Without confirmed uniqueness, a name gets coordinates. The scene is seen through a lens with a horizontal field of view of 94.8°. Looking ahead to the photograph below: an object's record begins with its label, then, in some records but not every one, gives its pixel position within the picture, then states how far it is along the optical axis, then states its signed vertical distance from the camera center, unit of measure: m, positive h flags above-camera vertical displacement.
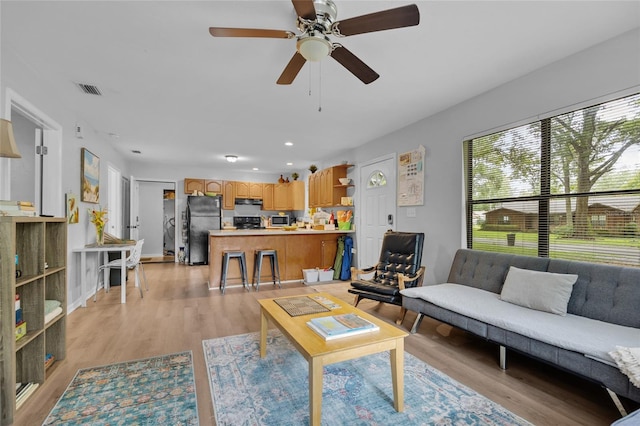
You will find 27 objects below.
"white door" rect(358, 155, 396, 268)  4.82 +0.11
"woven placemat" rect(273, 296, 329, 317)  2.23 -0.75
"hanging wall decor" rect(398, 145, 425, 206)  4.16 +0.51
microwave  8.27 -0.22
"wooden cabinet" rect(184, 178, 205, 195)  7.74 +0.72
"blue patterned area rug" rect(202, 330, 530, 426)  1.68 -1.18
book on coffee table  1.78 -0.73
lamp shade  1.93 +0.47
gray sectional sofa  1.71 -0.77
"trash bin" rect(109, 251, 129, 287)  4.79 -1.01
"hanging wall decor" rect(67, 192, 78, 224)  3.52 +0.05
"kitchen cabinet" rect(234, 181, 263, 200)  8.30 +0.64
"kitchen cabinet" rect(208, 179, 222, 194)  7.93 +0.72
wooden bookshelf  1.65 -0.57
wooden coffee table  1.53 -0.77
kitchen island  4.80 -0.66
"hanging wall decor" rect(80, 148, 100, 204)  3.98 +0.51
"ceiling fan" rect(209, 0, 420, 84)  1.62 +1.09
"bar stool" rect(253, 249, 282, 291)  4.84 -0.88
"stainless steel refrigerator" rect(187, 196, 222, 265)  7.11 -0.31
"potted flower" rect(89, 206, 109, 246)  4.14 -0.14
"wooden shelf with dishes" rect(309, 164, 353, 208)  6.08 +0.54
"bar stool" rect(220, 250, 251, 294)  4.50 -0.82
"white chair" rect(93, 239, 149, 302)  4.15 -0.72
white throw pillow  2.23 -0.63
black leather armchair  3.23 -0.72
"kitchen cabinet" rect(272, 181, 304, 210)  8.13 +0.47
